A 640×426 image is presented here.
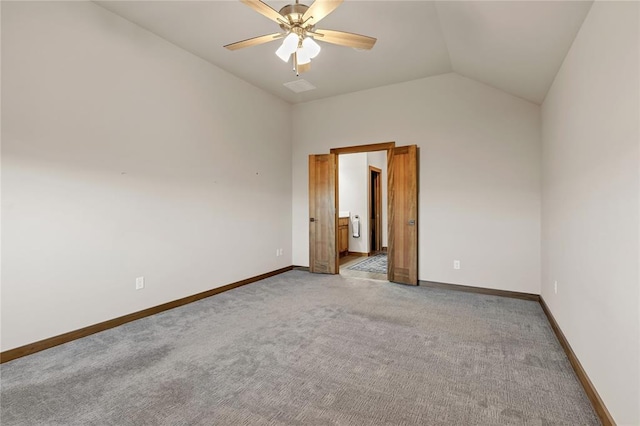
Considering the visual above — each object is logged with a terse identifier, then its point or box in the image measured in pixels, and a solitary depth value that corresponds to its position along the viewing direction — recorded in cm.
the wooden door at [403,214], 439
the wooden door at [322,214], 513
